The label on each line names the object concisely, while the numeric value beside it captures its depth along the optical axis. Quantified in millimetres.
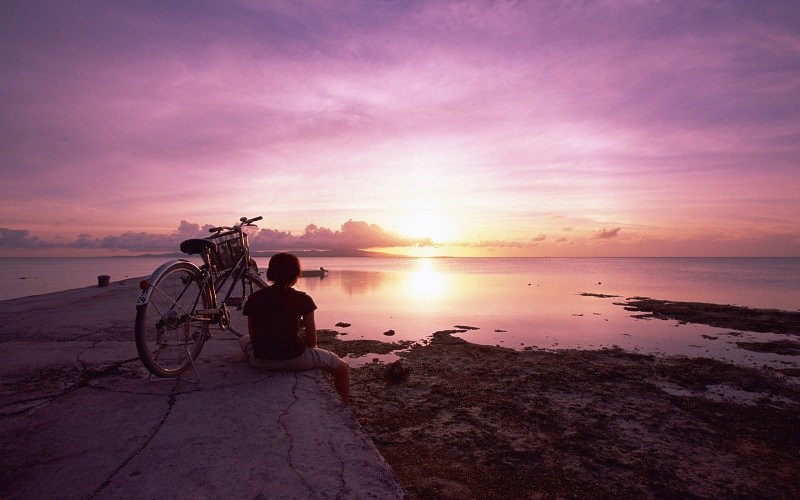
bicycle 4254
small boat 54294
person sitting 4426
